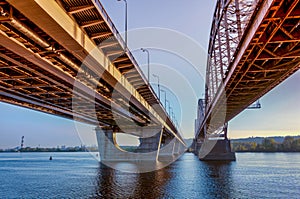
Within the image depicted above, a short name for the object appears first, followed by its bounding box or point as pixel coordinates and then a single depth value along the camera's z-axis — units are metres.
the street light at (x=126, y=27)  26.19
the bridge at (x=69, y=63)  14.52
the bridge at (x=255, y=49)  15.29
